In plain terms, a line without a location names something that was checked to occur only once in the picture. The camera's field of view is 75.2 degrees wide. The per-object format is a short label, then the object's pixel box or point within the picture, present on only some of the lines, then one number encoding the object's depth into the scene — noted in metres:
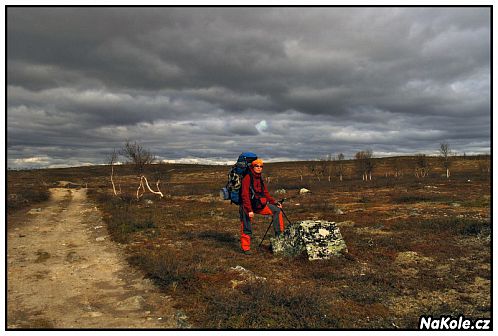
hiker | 10.82
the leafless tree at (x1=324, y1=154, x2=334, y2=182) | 99.45
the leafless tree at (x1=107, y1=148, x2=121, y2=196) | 50.11
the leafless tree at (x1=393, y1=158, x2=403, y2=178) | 100.12
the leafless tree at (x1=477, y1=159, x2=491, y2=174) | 94.09
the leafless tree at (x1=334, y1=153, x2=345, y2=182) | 104.29
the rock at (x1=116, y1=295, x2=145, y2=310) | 6.83
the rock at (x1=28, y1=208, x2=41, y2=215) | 21.89
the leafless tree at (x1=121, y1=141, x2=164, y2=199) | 40.69
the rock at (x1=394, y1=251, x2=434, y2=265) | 10.64
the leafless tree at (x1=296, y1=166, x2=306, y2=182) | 120.37
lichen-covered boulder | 10.98
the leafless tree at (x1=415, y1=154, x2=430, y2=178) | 81.25
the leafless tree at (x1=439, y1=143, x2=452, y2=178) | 79.19
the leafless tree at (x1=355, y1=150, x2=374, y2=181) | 84.44
